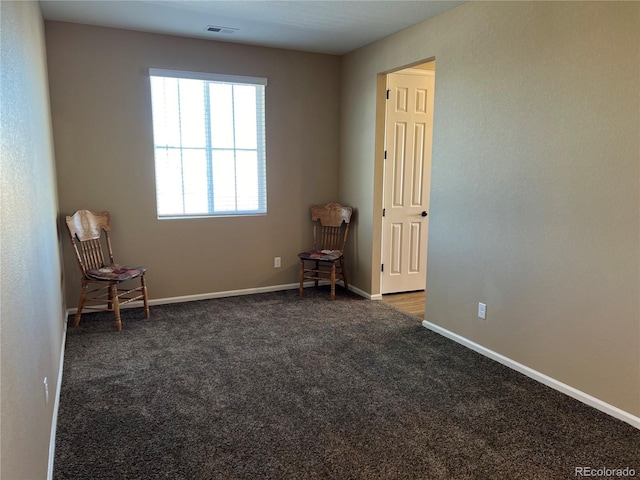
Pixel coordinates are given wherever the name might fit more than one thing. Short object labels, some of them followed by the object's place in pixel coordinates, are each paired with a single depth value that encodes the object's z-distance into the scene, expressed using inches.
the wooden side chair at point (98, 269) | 145.8
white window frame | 169.5
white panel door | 179.6
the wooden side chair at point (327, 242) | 188.4
